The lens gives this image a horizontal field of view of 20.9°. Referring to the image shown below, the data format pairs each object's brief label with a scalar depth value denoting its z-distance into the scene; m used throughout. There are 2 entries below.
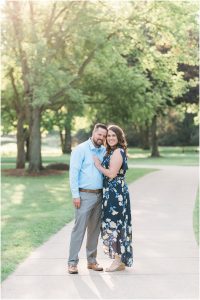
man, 7.17
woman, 7.25
